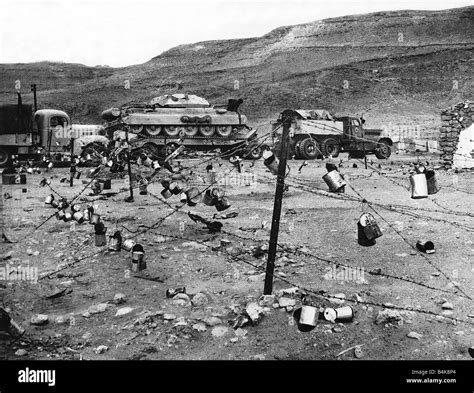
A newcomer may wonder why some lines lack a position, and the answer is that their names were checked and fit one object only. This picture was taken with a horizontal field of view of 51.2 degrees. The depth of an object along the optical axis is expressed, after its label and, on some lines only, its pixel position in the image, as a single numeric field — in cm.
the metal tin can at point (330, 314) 510
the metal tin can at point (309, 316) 486
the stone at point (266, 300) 553
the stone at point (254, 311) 516
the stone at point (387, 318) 513
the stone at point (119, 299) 579
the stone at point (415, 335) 482
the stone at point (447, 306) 539
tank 2166
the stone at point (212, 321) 520
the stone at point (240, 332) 498
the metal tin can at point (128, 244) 739
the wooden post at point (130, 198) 1131
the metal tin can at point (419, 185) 634
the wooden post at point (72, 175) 1408
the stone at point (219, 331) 501
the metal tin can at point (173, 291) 591
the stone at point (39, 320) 530
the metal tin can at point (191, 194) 787
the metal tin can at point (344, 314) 512
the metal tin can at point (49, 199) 920
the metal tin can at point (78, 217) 866
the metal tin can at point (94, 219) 827
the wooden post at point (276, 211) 550
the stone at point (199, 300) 569
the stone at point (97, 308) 555
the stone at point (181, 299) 572
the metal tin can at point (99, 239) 760
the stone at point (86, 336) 500
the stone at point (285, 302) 546
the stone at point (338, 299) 558
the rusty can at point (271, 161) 632
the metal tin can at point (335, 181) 629
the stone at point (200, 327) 511
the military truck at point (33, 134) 1998
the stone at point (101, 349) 474
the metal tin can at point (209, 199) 746
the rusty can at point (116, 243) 741
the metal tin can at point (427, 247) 720
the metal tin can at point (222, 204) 747
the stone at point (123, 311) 548
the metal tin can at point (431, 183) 647
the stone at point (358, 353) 460
